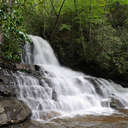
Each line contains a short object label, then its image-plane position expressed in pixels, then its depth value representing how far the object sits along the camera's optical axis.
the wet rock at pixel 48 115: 4.78
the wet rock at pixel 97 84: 7.90
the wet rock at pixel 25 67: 6.81
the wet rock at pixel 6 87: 4.83
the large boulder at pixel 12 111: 3.88
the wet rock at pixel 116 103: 6.52
